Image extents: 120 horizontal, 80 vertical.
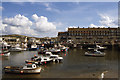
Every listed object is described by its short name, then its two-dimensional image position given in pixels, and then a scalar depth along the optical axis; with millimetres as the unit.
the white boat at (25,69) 26002
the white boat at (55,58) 38531
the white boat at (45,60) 35900
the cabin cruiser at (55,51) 62250
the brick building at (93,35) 113188
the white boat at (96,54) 49594
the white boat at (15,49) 70000
